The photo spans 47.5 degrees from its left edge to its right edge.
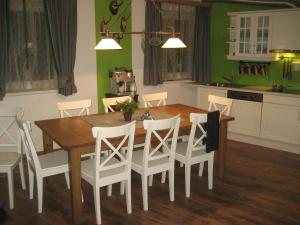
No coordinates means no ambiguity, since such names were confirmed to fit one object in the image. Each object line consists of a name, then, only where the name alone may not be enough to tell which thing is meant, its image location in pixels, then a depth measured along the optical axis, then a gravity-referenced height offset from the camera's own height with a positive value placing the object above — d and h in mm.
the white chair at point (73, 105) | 3875 -540
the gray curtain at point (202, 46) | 6062 +225
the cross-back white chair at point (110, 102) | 4171 -531
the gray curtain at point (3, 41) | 4129 +204
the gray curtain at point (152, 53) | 5449 +88
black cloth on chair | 3365 -712
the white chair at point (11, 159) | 3104 -952
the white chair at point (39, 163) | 2909 -942
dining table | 2799 -670
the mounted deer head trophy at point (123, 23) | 5219 +529
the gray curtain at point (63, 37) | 4496 +288
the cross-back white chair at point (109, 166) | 2721 -909
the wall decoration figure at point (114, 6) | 5090 +768
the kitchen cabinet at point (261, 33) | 4883 +394
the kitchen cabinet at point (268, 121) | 4746 -898
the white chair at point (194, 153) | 3236 -943
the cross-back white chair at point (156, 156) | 2969 -898
